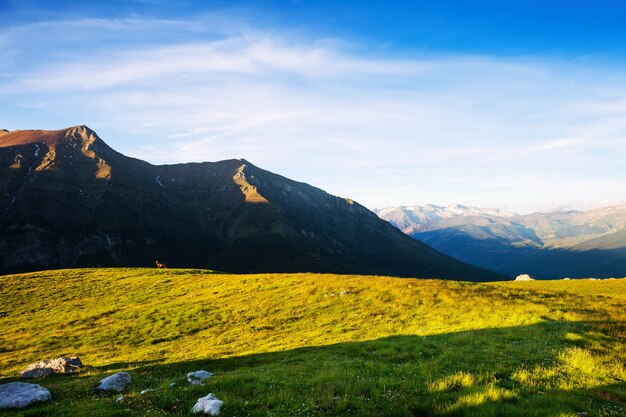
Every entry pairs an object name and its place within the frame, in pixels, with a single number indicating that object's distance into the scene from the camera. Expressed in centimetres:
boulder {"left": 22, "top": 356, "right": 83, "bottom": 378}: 2664
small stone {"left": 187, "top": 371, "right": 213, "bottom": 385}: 1901
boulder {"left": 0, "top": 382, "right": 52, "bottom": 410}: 1619
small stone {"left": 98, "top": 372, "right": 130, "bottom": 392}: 1914
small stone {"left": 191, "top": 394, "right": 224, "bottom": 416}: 1325
